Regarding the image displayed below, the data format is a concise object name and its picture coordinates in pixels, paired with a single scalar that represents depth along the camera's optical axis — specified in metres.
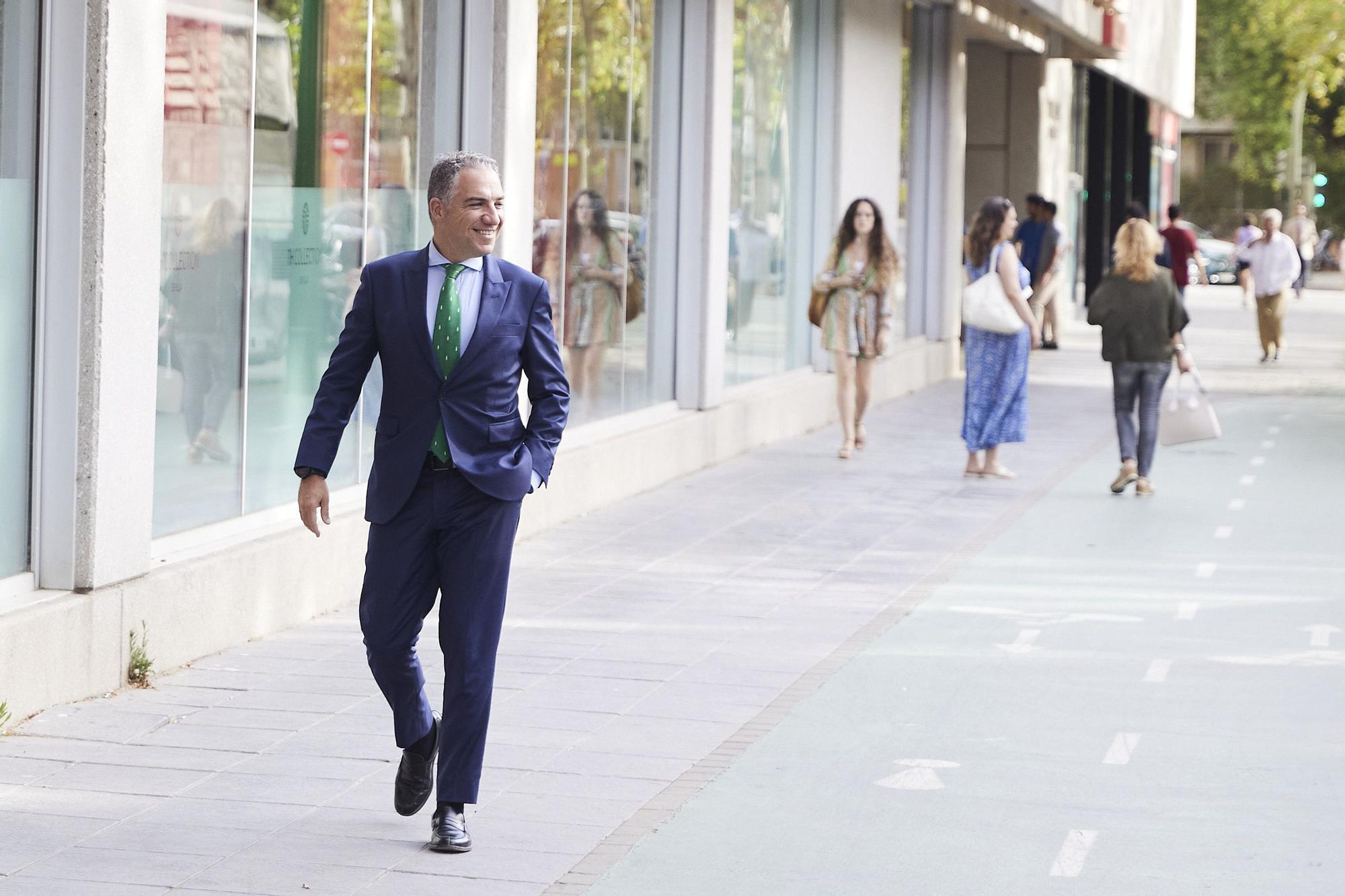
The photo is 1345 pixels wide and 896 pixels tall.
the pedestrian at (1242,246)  40.12
